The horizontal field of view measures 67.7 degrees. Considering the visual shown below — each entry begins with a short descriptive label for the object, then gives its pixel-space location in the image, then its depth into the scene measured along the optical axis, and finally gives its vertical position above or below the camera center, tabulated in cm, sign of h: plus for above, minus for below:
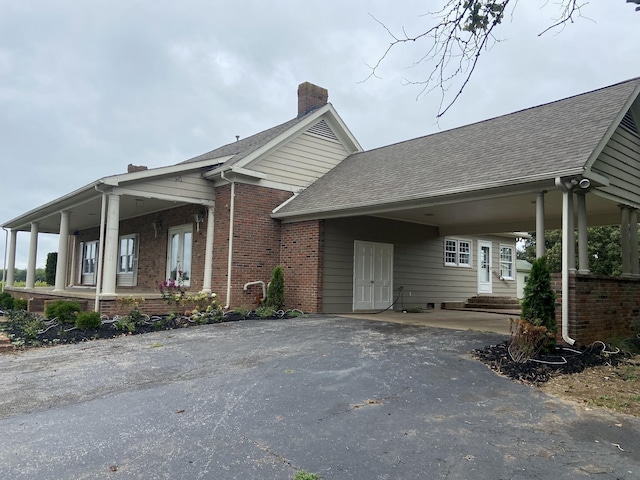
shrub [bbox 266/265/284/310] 1243 -48
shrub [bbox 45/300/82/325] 1044 -100
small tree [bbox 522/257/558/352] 748 -31
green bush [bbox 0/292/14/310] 1532 -122
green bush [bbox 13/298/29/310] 1477 -123
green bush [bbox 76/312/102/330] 996 -114
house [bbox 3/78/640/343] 862 +165
